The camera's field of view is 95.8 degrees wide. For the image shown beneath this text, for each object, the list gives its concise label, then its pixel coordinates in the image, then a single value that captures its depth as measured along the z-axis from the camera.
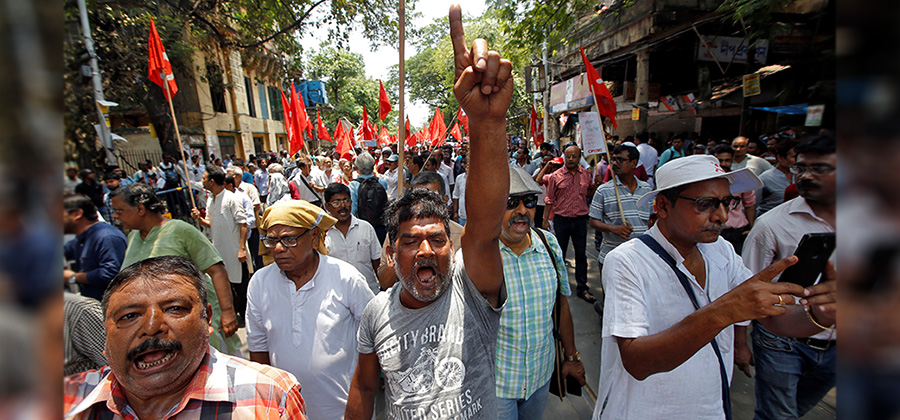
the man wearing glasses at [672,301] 1.56
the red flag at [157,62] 4.56
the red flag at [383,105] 8.80
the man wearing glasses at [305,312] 2.13
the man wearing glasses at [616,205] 3.85
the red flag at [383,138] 16.40
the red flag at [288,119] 8.09
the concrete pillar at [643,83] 9.40
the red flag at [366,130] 12.80
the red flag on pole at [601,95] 4.45
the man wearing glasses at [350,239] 3.40
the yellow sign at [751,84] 4.84
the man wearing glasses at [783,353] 2.11
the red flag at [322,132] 11.50
